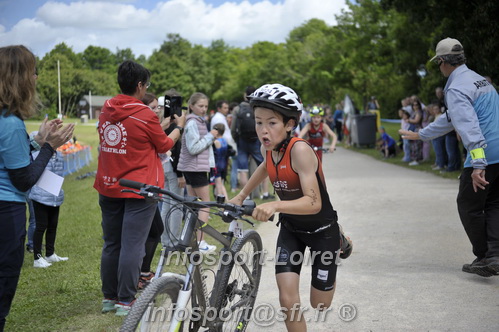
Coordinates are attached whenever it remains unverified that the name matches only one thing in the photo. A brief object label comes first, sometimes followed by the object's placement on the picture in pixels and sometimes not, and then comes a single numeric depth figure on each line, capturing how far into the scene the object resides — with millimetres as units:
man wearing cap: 5980
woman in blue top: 3881
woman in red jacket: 5133
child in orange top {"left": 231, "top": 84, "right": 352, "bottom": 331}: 3908
